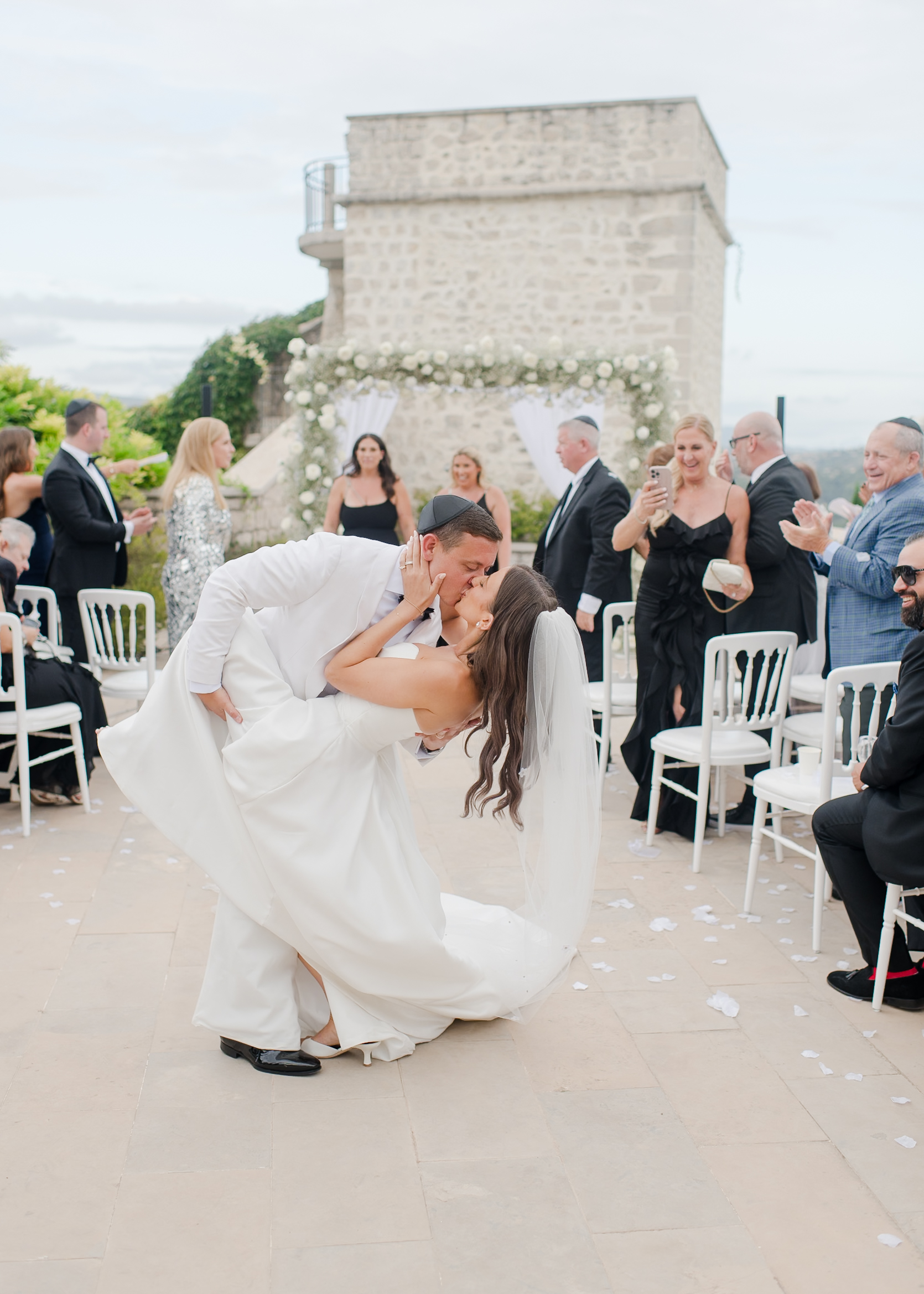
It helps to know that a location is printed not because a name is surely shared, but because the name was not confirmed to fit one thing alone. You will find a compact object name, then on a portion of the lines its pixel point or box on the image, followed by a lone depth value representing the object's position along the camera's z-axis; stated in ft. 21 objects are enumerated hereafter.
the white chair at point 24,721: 14.58
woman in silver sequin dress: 20.17
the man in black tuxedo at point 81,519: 17.93
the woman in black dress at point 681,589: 15.47
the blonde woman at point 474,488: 23.09
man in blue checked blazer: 13.15
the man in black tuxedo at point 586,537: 17.72
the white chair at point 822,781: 11.57
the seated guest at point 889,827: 9.70
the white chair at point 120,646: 17.20
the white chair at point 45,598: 16.88
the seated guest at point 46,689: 15.64
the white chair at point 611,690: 17.02
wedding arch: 35.12
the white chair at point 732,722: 14.01
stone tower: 50.42
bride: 8.84
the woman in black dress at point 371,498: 24.98
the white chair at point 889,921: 10.17
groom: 8.71
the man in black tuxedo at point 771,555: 15.62
